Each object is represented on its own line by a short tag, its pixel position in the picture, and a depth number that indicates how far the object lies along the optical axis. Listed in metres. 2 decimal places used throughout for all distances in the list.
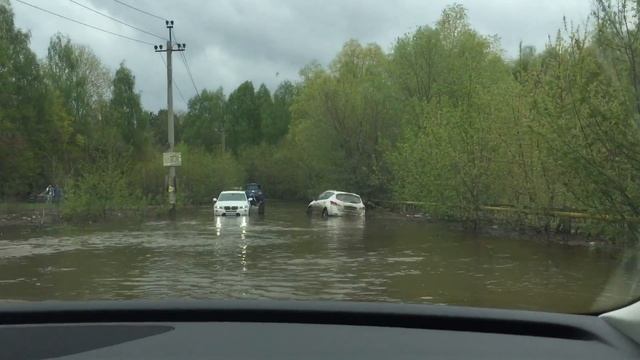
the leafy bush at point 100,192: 29.73
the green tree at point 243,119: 94.06
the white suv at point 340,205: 33.97
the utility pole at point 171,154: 36.22
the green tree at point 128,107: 66.81
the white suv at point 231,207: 33.69
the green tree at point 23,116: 49.38
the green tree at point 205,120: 96.31
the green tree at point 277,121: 87.06
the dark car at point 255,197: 41.30
